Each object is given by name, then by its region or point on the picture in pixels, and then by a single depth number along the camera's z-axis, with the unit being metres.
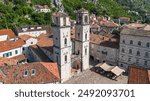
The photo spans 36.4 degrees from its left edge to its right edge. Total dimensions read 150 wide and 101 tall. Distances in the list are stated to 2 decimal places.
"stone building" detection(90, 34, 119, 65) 38.97
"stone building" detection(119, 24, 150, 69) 34.81
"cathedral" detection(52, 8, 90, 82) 29.69
